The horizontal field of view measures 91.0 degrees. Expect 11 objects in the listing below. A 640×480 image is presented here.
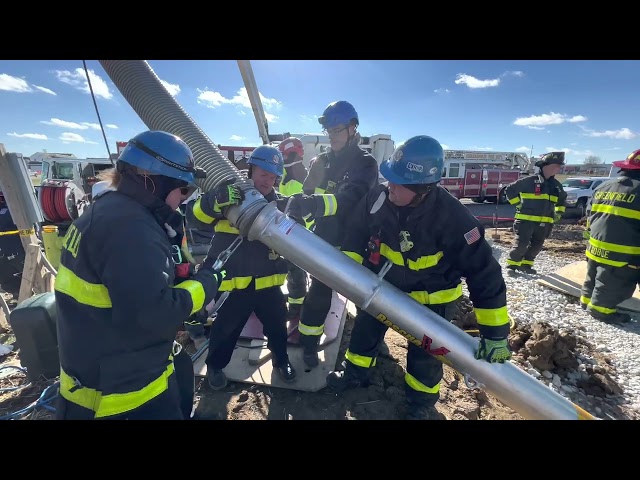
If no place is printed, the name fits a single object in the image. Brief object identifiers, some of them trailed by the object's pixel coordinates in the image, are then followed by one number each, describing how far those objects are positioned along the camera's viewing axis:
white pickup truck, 14.96
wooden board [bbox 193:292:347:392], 3.20
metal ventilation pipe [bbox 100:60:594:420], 2.13
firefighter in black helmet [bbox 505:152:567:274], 6.67
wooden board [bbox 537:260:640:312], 5.27
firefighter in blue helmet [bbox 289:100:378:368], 3.12
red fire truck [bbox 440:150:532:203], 19.91
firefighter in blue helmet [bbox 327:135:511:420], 2.22
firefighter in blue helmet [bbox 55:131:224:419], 1.40
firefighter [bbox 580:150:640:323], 4.59
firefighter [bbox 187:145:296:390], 2.73
